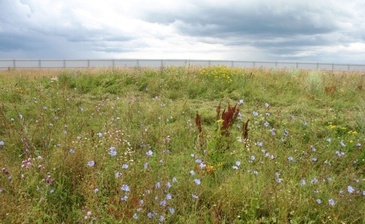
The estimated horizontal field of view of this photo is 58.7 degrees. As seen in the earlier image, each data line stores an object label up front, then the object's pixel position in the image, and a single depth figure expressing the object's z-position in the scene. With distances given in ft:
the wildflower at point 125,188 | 8.14
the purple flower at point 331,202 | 8.59
